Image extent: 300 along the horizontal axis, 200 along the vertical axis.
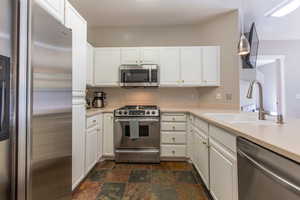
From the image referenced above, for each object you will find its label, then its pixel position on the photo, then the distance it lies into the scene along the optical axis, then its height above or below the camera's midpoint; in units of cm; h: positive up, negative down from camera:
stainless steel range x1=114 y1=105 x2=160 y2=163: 301 -56
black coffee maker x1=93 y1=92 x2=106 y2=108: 361 +4
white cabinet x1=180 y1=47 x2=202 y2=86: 341 +69
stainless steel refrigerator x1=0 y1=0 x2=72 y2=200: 90 +0
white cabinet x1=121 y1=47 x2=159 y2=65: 346 +89
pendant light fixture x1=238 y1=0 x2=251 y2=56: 203 +62
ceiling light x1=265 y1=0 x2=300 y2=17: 275 +153
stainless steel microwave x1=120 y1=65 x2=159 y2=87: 336 +48
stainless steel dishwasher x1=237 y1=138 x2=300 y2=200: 74 -36
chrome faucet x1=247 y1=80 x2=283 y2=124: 167 +0
